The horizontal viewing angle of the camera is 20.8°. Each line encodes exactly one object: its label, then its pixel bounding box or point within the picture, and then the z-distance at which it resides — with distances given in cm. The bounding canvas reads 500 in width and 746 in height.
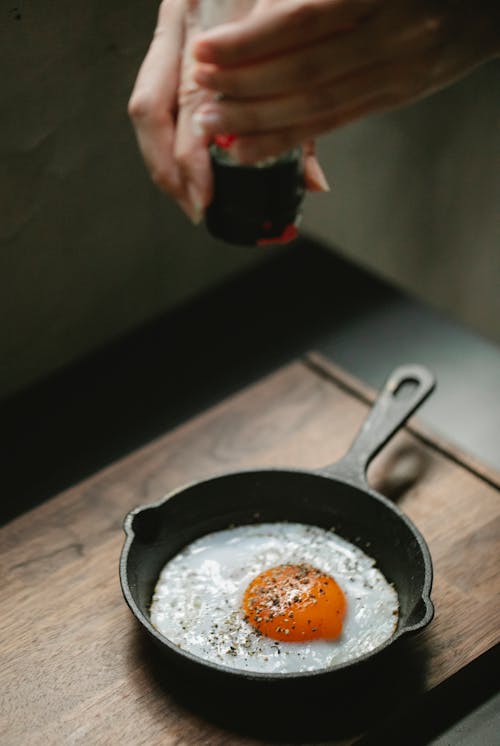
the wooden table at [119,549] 53
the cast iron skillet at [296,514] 56
